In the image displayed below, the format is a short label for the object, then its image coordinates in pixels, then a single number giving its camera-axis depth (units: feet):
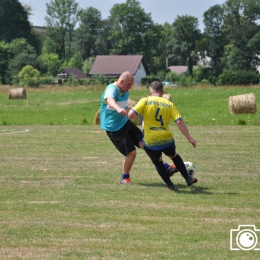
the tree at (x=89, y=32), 461.78
